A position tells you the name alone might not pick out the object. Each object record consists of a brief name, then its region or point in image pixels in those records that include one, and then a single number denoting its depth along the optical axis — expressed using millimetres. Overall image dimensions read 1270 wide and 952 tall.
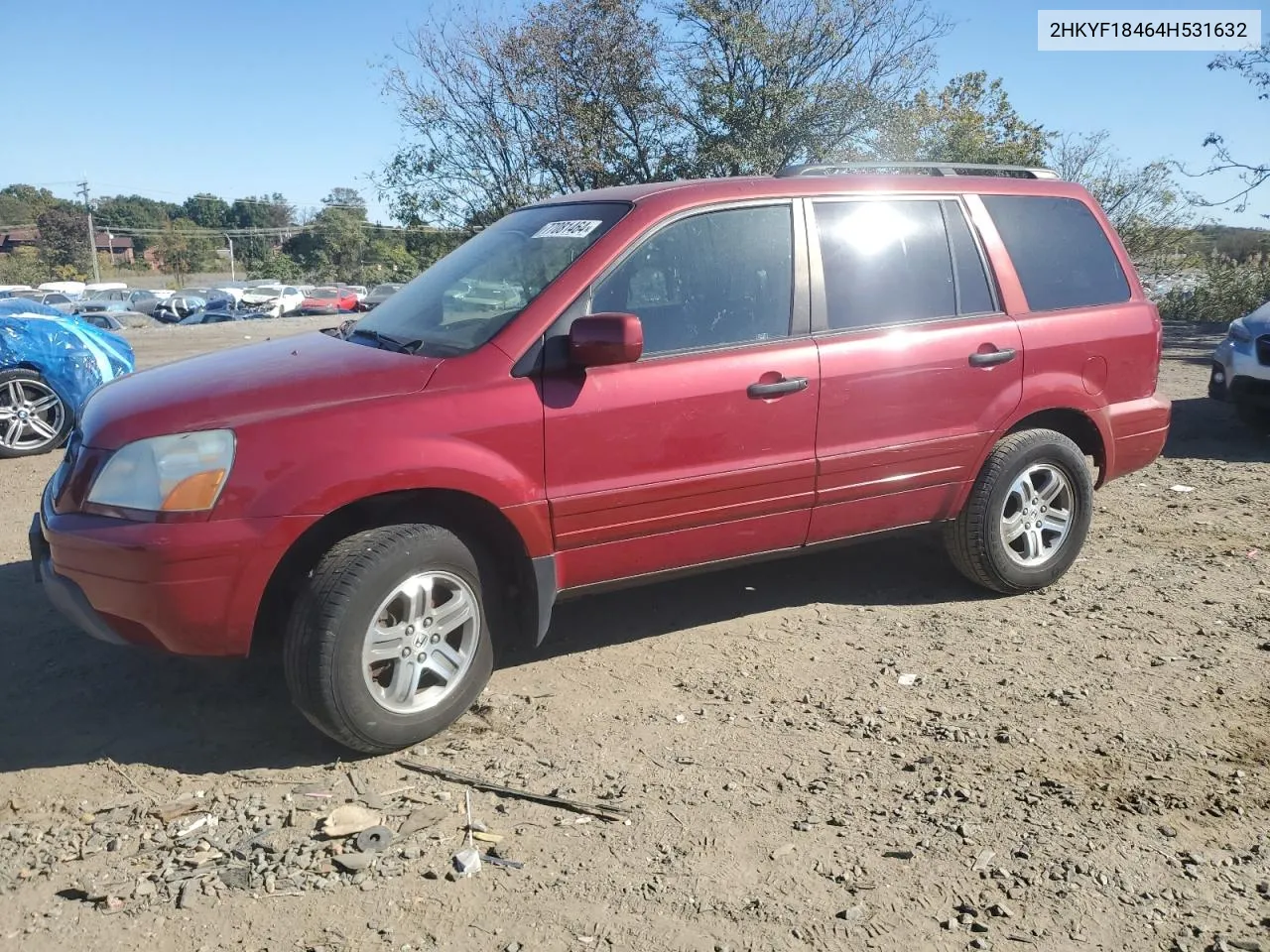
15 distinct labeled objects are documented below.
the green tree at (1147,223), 25219
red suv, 3342
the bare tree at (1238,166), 20219
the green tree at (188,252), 89125
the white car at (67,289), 49219
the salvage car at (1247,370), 8477
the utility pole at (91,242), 70188
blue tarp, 8312
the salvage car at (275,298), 43281
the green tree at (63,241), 75625
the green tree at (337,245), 80125
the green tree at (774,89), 17312
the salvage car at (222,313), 39303
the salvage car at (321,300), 40244
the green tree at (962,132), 18297
